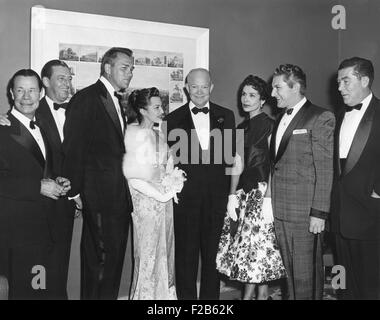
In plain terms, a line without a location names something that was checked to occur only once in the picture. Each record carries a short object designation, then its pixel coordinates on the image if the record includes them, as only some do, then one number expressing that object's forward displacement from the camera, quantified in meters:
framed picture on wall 3.30
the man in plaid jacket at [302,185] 3.08
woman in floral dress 3.26
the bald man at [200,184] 3.45
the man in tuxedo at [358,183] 3.06
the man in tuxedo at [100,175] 3.22
